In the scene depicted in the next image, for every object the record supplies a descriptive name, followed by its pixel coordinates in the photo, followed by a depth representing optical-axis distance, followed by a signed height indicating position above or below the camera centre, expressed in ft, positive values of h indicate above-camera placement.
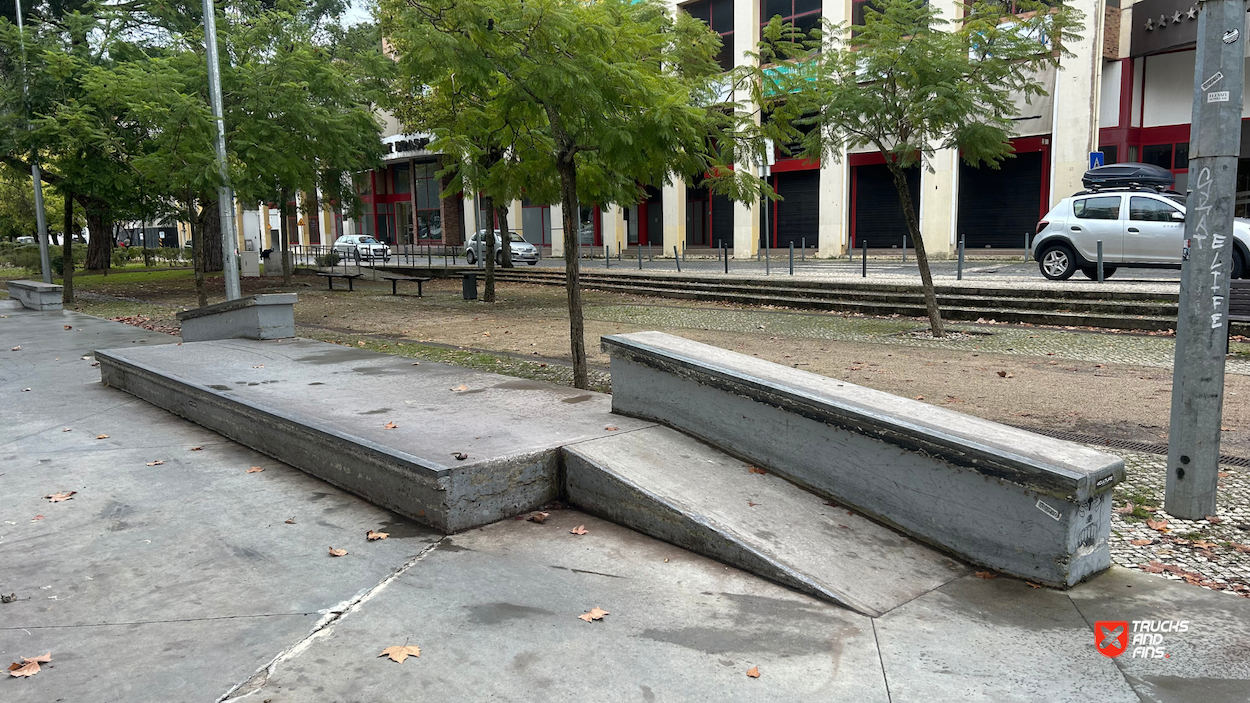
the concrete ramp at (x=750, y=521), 14.37 -5.19
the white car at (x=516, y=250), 114.73 -1.13
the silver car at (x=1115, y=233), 53.93 -0.28
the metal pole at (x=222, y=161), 49.08 +4.86
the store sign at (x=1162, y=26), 85.61 +20.15
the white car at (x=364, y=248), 134.43 -0.39
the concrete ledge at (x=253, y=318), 37.04 -3.03
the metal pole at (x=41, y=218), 78.06 +3.34
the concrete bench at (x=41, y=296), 64.54 -3.29
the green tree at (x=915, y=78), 38.86 +7.18
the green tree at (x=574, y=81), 24.54 +4.80
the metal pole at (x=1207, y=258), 16.21 -0.60
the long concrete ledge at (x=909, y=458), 14.17 -4.07
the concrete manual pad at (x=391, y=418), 16.87 -4.21
